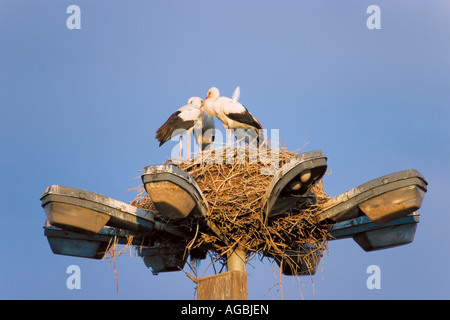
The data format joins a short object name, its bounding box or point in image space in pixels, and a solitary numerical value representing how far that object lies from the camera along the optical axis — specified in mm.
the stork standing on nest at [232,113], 13398
